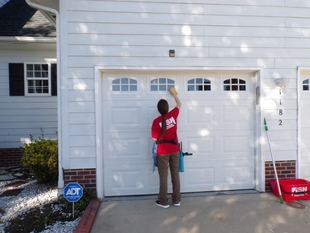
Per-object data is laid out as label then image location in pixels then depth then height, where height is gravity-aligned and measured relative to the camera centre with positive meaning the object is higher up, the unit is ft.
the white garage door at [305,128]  15.34 -0.81
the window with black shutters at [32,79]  22.49 +3.74
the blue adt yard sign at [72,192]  11.34 -3.47
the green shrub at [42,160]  15.42 -2.63
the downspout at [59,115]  13.21 +0.14
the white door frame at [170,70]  13.39 -0.25
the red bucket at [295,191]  13.14 -4.16
